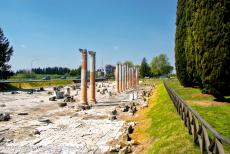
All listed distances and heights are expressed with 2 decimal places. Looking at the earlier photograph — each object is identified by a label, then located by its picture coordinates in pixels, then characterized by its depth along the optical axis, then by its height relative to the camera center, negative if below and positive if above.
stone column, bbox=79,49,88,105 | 13.12 +0.21
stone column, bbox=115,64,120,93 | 21.05 +0.13
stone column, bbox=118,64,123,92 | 21.58 -0.06
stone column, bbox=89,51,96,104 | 14.20 +0.23
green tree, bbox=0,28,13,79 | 27.24 +3.46
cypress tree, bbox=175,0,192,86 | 16.50 +3.19
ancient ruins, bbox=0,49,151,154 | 6.11 -2.27
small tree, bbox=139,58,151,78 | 66.92 +2.84
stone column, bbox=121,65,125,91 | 22.33 -0.13
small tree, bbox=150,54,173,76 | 69.91 +4.95
